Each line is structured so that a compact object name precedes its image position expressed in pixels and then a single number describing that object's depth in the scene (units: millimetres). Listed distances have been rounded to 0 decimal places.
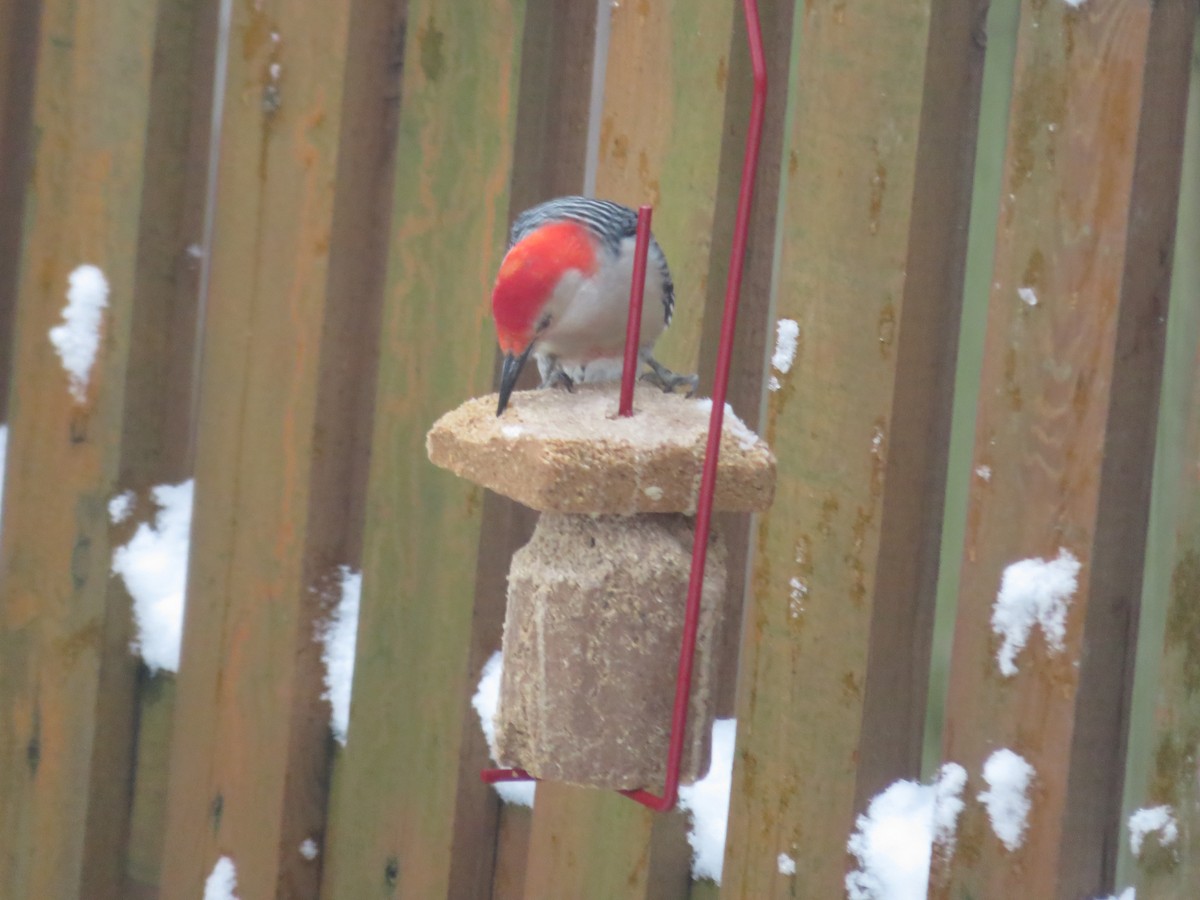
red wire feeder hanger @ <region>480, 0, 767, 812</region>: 5500
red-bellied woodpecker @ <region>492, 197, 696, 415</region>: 5571
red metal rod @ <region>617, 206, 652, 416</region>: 5510
